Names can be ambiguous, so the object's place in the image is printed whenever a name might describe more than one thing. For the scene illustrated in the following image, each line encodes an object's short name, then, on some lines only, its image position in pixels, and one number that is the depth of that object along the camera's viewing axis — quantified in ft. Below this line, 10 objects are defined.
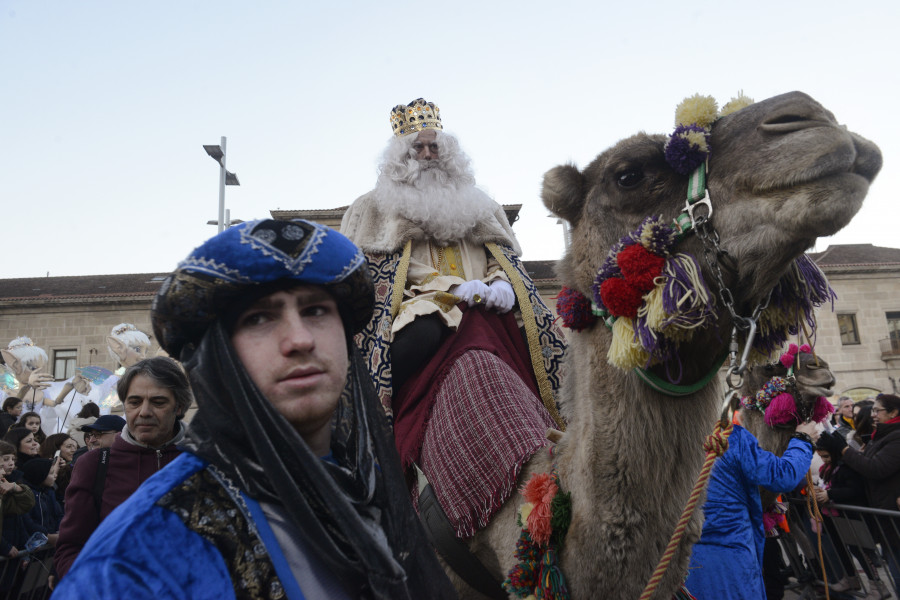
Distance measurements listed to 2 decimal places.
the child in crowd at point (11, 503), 17.97
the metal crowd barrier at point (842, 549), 18.58
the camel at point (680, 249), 6.33
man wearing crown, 9.57
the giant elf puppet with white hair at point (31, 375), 39.37
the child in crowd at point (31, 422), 25.59
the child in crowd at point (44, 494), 20.10
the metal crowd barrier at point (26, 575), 17.87
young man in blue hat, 3.99
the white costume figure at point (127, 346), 50.62
